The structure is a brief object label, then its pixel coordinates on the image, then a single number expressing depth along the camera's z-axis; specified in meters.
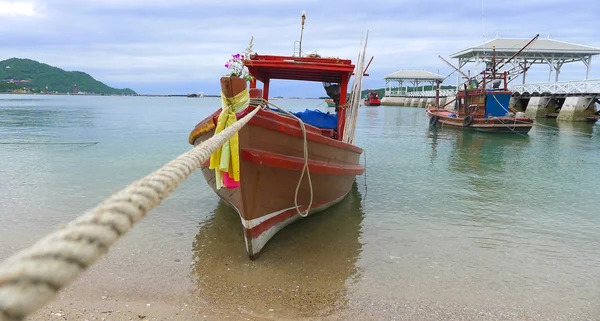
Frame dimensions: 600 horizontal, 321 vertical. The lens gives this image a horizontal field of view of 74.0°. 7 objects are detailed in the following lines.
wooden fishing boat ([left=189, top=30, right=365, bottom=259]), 5.17
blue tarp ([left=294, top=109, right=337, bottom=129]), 8.84
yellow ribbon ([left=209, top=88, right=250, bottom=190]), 4.89
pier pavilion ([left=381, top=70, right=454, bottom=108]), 81.56
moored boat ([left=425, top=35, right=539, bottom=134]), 26.22
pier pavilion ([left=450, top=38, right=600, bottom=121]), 36.84
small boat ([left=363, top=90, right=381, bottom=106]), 80.19
